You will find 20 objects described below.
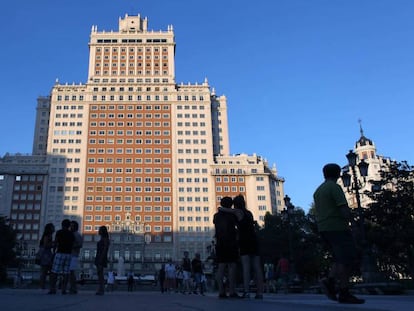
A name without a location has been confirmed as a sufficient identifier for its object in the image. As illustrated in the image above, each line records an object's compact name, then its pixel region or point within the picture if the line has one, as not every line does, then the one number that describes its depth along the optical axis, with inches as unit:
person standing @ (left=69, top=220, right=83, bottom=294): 426.3
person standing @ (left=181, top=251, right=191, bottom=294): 738.8
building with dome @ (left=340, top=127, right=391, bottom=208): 3821.4
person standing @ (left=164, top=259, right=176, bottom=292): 801.3
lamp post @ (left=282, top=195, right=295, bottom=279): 918.4
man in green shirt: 241.0
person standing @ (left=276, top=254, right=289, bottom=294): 772.1
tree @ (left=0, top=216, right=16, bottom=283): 1599.4
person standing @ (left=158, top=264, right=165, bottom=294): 885.8
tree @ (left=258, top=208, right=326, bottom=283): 1891.0
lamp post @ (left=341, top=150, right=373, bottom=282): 603.5
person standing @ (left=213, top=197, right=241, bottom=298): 329.1
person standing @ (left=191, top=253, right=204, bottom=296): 666.2
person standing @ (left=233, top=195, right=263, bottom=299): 323.0
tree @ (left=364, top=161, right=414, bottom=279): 1099.9
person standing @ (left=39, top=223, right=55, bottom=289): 461.7
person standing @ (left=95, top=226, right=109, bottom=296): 432.3
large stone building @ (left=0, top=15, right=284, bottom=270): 3299.7
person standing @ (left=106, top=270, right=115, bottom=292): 1027.4
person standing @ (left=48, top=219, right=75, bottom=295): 399.5
